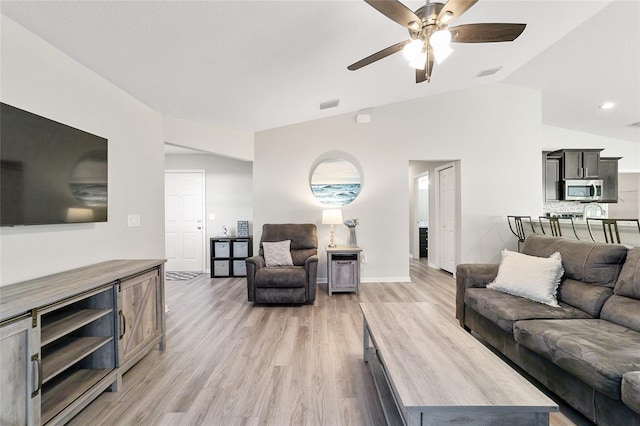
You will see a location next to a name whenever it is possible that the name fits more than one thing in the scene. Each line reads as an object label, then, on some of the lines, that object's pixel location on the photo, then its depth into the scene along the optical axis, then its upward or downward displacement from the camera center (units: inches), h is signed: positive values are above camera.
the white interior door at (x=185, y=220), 227.0 -4.5
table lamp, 172.9 -2.2
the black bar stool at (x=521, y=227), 181.3 -9.6
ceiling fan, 71.4 +50.3
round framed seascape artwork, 193.2 +21.0
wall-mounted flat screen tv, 64.3 +11.5
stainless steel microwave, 225.6 +17.2
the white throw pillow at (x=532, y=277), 91.0 -21.9
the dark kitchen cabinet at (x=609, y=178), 231.0 +27.0
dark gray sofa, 54.7 -29.0
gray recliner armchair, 141.8 -34.1
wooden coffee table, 44.7 -30.2
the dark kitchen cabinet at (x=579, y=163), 223.8 +38.1
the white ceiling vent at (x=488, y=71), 161.3 +81.4
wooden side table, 166.1 -34.3
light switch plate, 114.1 -2.2
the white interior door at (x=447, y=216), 207.5 -2.8
